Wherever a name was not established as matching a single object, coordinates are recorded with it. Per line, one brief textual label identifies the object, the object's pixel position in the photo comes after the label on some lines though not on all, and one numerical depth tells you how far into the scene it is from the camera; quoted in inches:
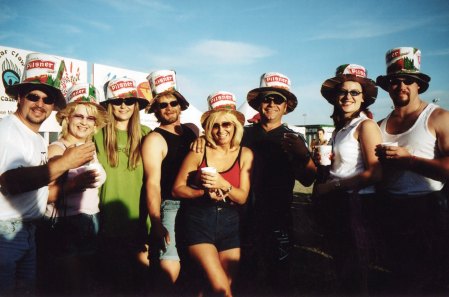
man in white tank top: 104.5
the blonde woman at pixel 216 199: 105.9
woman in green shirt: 123.3
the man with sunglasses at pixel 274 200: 127.7
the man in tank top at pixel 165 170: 119.9
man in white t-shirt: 86.1
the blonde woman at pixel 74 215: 104.4
